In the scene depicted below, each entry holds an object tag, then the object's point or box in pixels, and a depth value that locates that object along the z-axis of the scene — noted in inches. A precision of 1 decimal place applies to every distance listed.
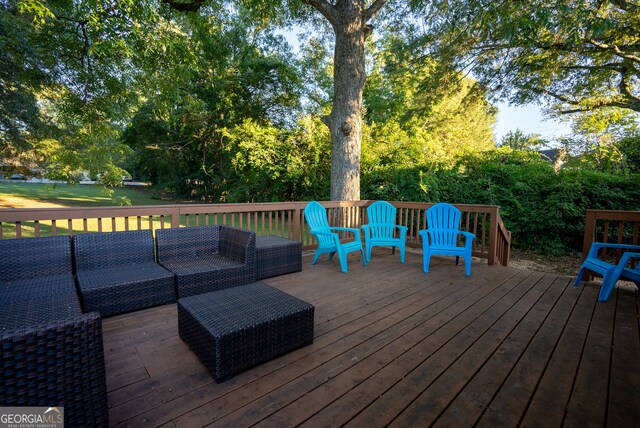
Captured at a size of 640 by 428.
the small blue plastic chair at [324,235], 149.2
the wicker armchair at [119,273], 90.1
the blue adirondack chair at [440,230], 150.9
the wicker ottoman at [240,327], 63.2
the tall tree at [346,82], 224.8
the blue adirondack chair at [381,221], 180.9
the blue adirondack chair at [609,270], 108.3
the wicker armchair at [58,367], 40.7
